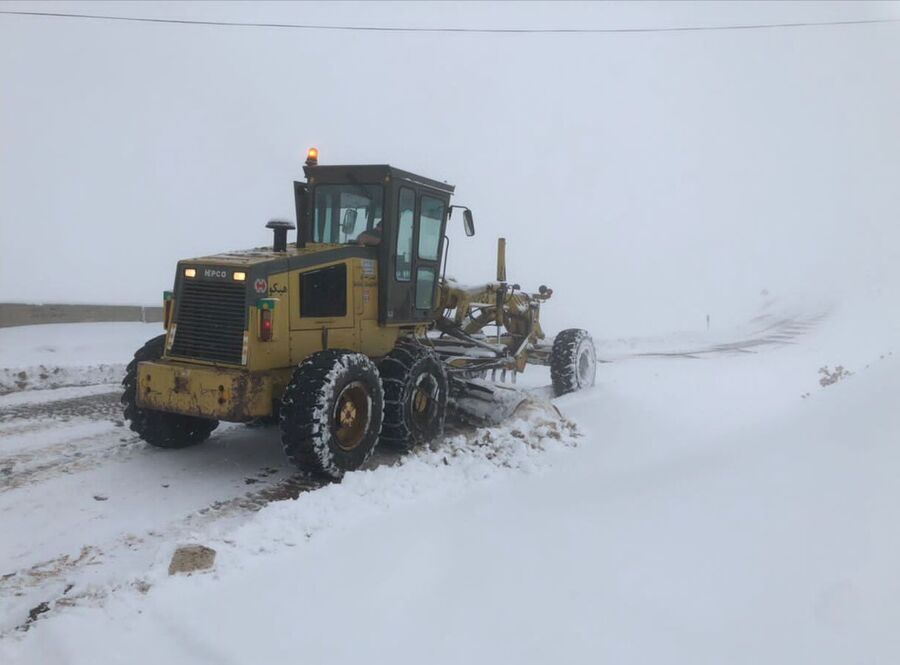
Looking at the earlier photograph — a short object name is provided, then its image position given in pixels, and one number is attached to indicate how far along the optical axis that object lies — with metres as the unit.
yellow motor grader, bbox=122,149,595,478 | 5.73
